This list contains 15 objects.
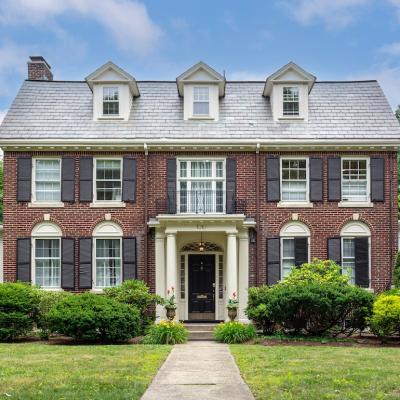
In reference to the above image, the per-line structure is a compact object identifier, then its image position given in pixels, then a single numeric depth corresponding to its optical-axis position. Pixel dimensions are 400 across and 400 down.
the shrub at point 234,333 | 18.34
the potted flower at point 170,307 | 19.67
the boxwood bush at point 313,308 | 18.17
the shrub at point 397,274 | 21.14
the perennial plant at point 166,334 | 17.94
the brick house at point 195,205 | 22.22
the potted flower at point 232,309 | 19.70
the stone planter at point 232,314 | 19.70
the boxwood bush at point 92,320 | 17.28
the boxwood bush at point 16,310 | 18.33
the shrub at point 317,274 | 20.30
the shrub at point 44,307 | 18.73
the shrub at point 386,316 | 17.56
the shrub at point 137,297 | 20.03
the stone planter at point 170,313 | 19.67
